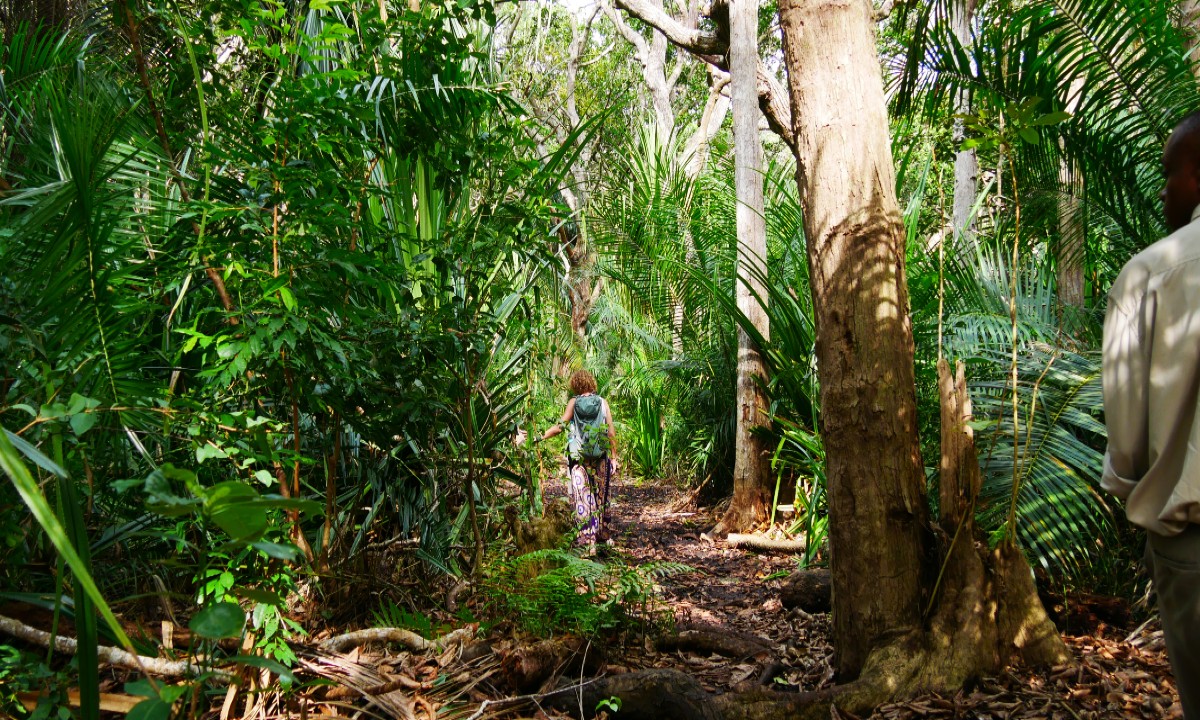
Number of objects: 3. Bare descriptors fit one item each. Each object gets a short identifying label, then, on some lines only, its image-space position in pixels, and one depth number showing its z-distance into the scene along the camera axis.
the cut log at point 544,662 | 2.94
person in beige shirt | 1.69
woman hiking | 6.20
